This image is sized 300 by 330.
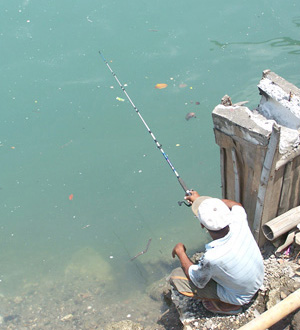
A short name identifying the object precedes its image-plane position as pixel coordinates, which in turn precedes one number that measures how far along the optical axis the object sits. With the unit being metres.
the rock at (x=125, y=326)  4.33
